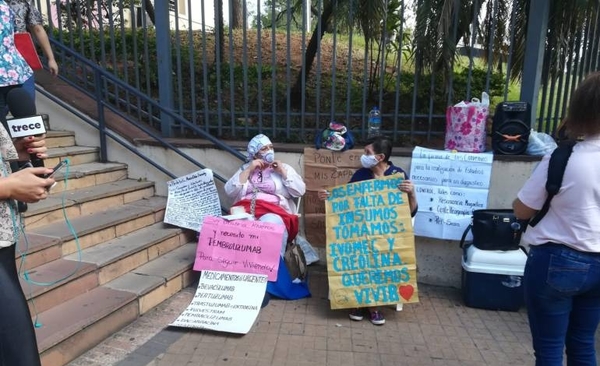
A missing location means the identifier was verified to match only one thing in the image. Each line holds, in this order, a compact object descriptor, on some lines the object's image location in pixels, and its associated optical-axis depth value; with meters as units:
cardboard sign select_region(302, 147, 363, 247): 4.15
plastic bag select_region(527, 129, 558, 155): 3.87
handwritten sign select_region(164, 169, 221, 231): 4.29
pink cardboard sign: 3.59
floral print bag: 3.83
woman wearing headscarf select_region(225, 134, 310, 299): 3.87
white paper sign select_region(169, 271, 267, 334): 3.20
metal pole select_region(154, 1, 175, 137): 4.72
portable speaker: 3.80
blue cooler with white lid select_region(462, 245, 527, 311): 3.63
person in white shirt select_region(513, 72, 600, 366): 1.82
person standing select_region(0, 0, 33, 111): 2.32
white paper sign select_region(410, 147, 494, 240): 3.88
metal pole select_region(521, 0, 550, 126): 3.97
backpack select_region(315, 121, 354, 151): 4.11
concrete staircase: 2.79
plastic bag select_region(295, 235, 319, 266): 4.38
